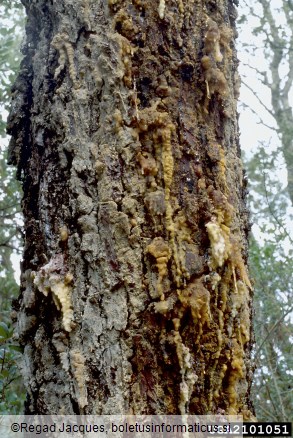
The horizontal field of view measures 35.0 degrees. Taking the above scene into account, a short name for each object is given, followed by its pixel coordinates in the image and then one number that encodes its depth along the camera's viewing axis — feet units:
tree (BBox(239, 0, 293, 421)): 13.41
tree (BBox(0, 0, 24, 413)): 7.02
